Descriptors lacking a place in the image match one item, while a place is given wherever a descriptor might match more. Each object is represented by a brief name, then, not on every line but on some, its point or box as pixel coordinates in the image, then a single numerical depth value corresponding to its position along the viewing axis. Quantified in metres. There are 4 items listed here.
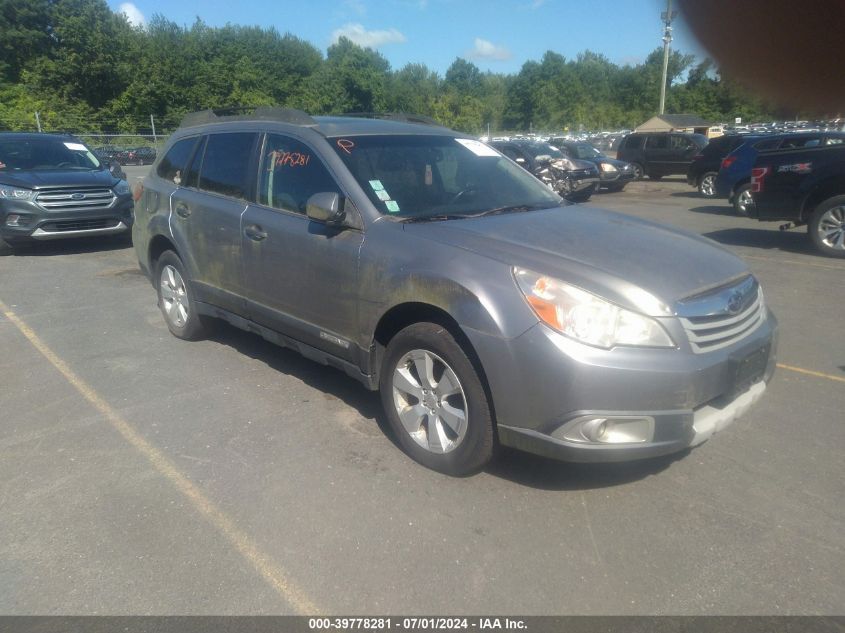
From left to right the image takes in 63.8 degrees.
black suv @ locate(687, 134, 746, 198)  17.97
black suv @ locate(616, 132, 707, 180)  22.75
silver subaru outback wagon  3.00
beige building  36.53
